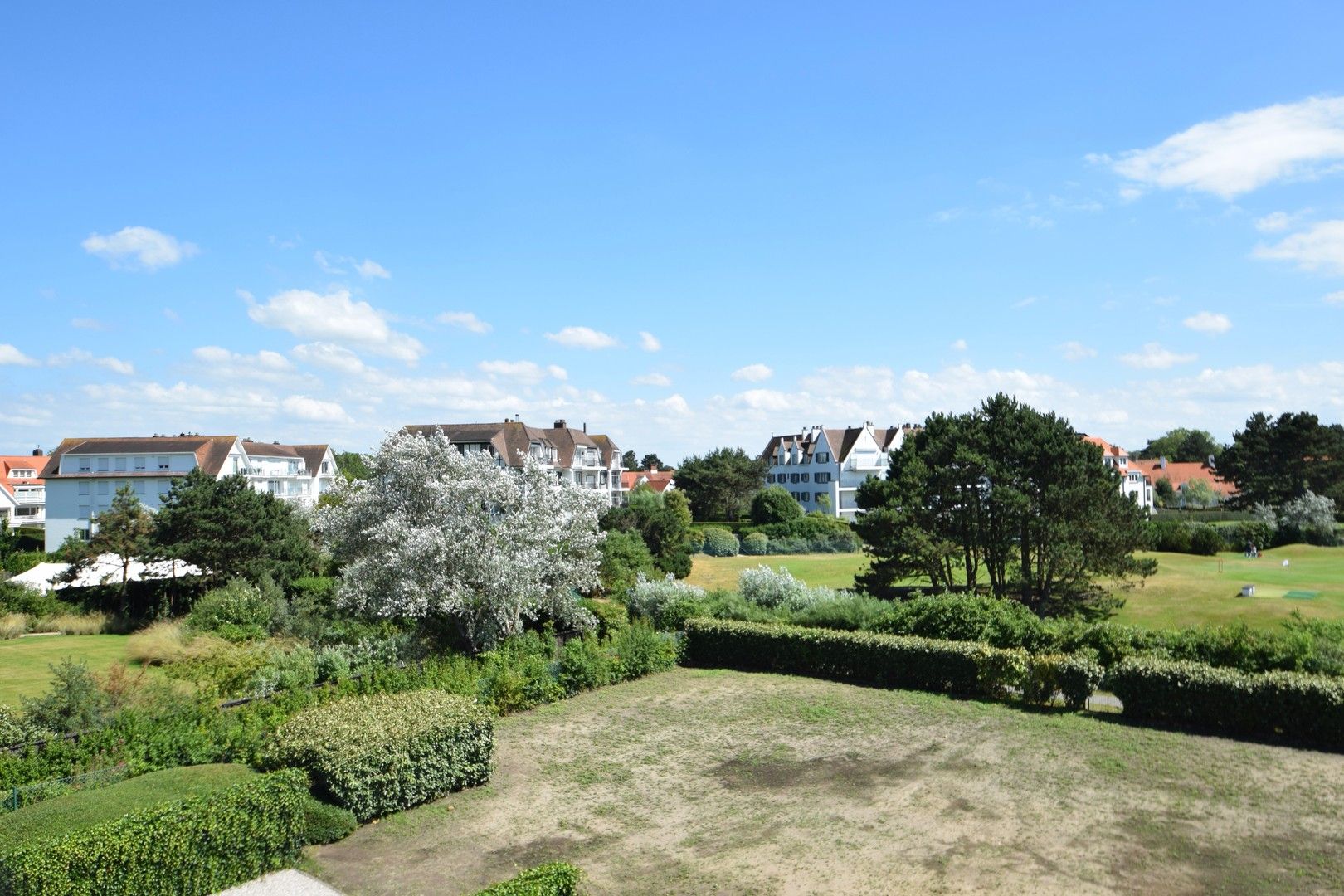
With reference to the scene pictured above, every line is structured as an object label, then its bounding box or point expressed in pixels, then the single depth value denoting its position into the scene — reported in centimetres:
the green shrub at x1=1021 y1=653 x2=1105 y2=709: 1970
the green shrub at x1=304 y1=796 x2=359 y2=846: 1326
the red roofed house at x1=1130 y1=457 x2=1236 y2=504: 10719
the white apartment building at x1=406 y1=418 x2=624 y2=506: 7019
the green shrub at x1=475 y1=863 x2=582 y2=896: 952
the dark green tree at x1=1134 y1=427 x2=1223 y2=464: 13625
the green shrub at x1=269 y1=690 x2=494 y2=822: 1396
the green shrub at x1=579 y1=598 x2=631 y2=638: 2847
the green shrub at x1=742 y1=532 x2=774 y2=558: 6881
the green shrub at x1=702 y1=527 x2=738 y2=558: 6756
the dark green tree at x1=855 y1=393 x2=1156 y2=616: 3619
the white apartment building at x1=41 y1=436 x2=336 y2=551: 6394
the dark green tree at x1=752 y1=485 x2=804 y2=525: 7606
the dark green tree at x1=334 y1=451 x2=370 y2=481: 10664
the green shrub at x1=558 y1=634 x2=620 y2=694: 2272
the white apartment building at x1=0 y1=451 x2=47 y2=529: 8050
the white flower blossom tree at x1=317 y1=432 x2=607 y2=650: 2469
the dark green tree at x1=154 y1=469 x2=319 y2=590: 3844
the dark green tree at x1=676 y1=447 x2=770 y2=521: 9038
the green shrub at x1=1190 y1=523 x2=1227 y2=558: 5734
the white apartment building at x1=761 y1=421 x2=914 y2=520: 8744
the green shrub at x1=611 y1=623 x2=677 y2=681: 2462
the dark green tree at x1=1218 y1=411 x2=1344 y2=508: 7394
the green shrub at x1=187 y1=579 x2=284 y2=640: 2972
